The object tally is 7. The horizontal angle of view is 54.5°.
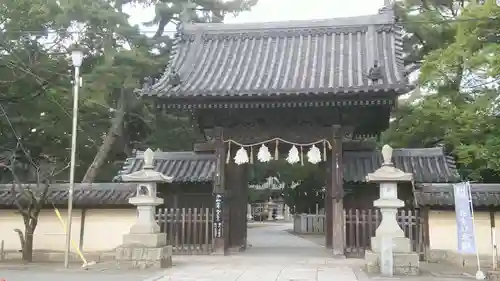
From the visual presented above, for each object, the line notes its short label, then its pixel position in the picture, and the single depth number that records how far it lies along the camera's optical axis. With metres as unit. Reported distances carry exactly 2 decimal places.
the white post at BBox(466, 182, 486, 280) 10.23
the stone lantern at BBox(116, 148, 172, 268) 11.36
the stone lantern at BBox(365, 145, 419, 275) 10.40
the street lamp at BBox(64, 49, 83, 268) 11.77
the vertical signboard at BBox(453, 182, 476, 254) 10.28
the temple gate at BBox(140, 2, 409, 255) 12.95
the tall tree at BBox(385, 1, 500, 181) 13.16
